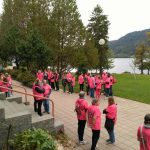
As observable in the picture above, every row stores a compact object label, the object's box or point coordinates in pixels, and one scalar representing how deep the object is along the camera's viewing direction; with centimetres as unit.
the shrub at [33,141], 466
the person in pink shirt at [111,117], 547
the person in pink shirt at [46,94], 759
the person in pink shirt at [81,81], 1148
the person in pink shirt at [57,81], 1264
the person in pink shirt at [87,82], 1075
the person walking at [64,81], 1187
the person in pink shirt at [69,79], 1171
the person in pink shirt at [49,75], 1287
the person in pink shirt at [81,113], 557
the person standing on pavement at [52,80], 1274
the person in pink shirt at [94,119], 515
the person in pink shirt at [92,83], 1035
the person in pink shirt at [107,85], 1031
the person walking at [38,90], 727
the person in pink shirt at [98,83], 1025
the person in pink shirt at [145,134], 373
